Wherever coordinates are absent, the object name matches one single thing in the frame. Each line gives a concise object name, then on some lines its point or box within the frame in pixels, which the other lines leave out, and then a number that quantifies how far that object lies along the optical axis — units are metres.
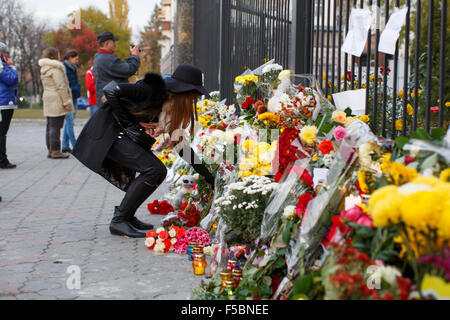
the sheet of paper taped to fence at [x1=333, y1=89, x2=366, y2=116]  3.85
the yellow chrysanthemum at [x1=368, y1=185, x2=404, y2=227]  2.11
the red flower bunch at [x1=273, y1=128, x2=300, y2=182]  3.60
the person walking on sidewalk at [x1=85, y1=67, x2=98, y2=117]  10.90
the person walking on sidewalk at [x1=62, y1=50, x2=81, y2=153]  11.34
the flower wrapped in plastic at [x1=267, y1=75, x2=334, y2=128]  3.84
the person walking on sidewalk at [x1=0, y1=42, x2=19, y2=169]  9.02
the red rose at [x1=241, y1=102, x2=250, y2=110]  4.61
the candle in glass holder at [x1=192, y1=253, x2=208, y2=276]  3.75
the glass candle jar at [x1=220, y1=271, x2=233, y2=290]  3.18
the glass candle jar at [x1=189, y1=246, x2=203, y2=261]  3.89
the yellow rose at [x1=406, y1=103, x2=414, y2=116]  4.30
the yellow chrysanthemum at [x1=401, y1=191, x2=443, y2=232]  2.01
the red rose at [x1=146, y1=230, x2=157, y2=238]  4.42
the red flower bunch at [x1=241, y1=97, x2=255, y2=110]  4.61
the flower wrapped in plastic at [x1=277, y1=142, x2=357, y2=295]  2.83
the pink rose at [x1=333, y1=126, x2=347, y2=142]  3.01
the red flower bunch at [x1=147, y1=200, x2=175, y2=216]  5.88
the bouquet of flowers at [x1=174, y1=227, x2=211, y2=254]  4.35
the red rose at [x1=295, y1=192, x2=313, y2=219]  3.05
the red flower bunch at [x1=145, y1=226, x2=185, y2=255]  4.33
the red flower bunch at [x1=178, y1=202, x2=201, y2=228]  5.07
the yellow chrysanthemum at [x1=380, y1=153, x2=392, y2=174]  2.53
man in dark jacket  8.98
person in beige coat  10.50
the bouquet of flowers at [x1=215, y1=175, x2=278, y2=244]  3.63
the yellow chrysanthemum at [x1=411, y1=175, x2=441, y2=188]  2.20
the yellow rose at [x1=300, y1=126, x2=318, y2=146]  3.37
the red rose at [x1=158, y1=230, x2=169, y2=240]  4.38
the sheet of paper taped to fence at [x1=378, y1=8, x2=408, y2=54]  3.28
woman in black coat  4.52
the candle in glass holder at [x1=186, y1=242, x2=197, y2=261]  4.15
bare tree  44.81
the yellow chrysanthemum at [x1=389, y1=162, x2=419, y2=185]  2.37
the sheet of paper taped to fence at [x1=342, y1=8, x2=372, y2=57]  3.72
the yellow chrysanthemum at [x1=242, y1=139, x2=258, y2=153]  3.93
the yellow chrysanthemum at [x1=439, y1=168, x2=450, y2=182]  2.32
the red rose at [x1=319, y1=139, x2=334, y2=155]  3.17
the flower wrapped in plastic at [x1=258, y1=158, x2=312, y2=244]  3.31
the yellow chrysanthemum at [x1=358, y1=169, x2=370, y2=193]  2.71
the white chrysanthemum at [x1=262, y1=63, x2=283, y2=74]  4.41
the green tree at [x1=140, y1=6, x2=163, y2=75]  54.72
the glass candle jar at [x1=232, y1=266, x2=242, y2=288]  3.26
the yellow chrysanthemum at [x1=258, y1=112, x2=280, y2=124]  3.98
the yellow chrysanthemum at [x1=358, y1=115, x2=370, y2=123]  3.58
